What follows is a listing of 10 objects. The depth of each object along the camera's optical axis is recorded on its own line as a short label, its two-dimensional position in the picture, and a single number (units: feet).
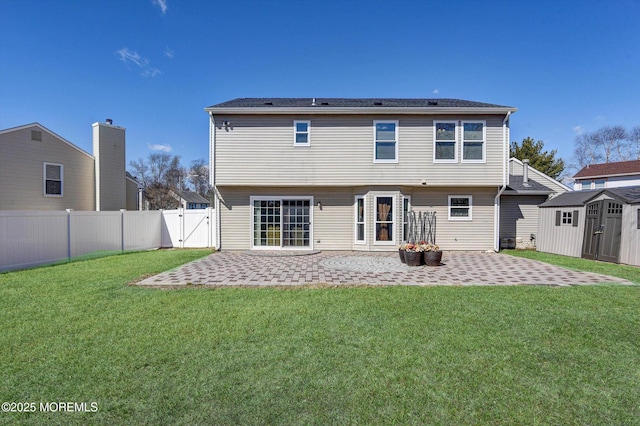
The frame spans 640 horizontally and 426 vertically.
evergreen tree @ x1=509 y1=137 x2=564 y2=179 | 83.97
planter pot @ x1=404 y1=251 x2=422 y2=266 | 28.27
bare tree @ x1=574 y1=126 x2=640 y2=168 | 111.45
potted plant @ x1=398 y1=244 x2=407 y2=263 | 29.35
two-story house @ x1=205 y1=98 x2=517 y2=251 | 36.81
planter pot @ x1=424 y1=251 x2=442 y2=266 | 27.96
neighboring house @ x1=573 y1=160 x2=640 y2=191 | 87.59
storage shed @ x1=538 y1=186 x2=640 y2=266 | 29.99
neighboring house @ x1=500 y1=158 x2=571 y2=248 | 43.52
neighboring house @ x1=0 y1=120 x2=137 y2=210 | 39.60
